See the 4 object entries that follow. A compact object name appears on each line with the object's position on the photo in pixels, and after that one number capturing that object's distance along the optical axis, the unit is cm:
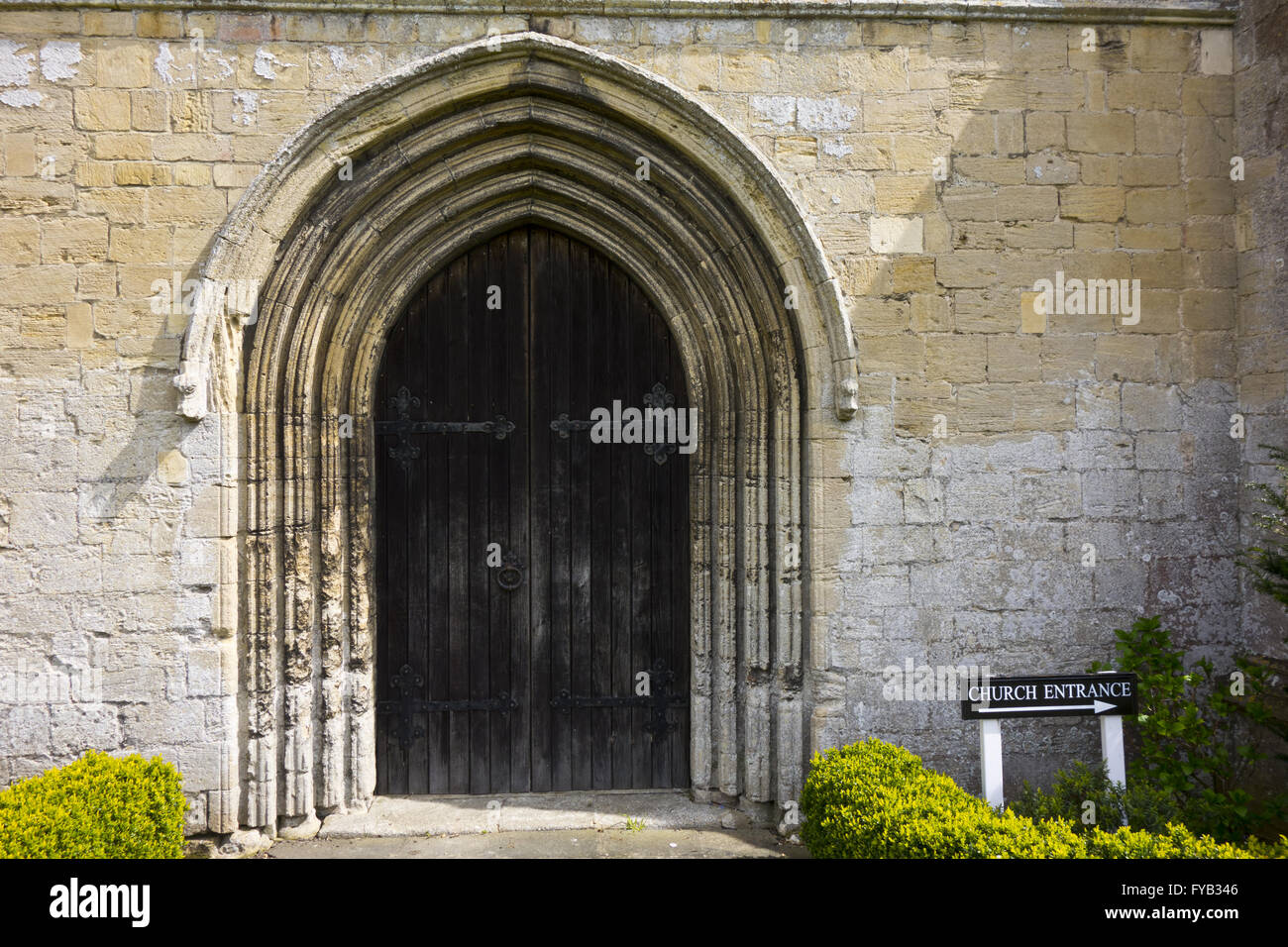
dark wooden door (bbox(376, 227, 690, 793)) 450
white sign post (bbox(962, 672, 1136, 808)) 354
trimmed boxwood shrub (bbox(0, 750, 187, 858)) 309
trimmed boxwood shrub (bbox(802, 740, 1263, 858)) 306
